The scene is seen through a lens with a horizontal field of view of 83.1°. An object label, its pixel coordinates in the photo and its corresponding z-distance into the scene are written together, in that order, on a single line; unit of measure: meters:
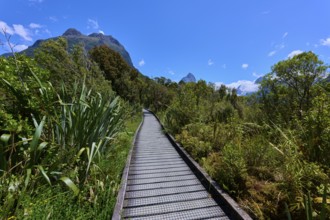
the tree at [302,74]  5.83
